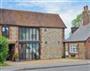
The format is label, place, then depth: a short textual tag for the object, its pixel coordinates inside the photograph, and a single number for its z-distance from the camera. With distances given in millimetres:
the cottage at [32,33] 18059
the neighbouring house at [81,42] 19182
